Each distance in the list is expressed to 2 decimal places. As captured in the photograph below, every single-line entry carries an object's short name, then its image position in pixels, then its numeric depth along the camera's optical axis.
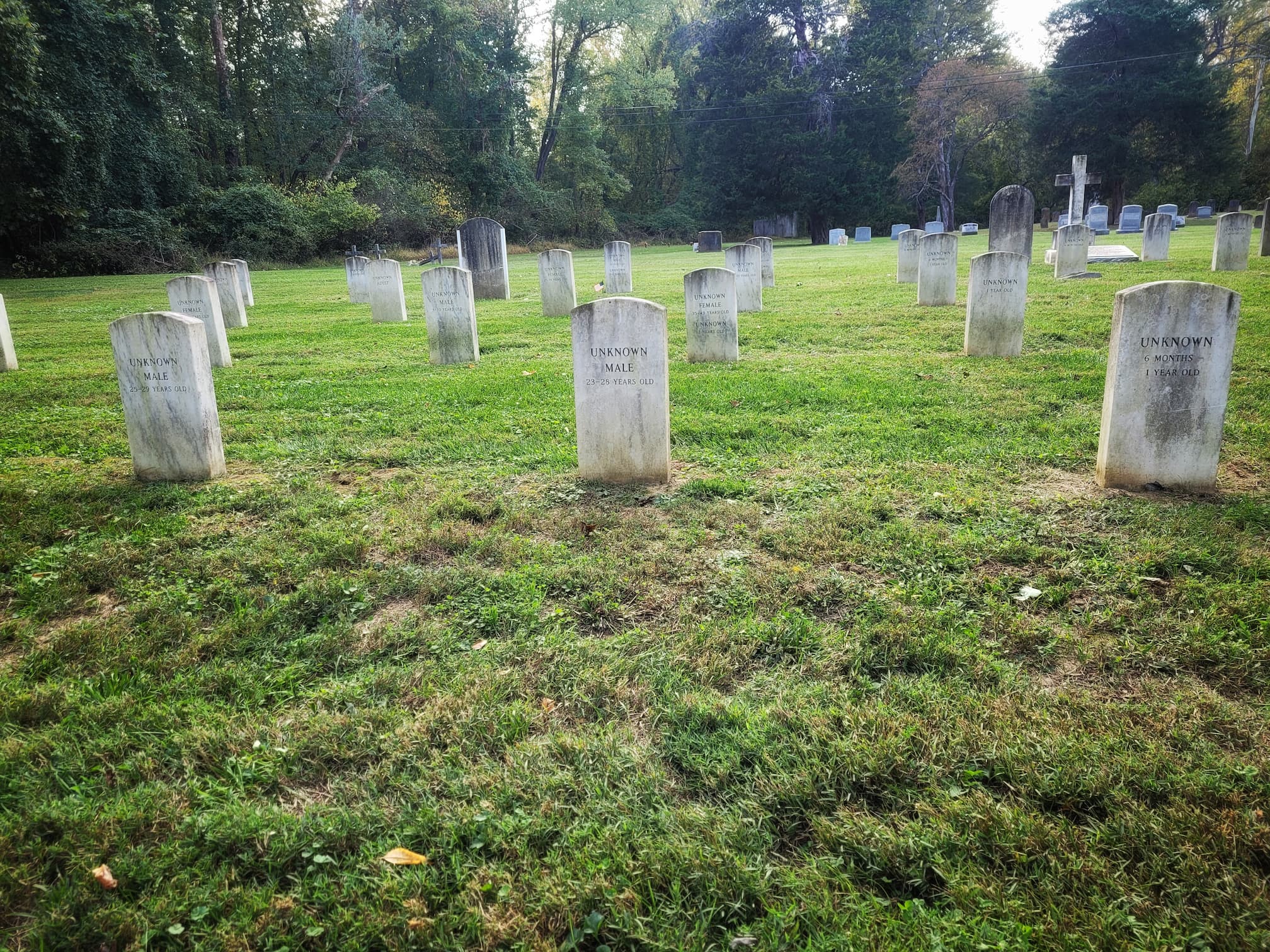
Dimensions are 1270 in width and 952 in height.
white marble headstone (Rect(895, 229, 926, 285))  16.95
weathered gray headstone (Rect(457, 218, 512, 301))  17.59
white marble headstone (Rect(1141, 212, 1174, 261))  19.25
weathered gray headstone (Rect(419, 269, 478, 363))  9.54
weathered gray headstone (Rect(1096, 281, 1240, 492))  4.47
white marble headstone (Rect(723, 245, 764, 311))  13.38
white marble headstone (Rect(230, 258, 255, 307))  16.59
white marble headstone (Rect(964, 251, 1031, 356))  8.66
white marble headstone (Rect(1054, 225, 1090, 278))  16.41
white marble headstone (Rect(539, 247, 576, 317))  14.49
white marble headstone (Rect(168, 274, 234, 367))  9.77
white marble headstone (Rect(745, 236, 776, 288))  16.78
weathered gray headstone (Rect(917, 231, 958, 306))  12.94
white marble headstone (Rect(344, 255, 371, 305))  17.55
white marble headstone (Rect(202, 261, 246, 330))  13.56
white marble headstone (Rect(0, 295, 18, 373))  9.84
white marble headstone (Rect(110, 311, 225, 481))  5.29
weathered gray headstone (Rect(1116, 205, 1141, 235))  34.38
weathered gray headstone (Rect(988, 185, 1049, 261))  17.12
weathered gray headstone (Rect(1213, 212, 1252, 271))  15.16
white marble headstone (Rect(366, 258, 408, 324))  14.30
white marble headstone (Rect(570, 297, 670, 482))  5.14
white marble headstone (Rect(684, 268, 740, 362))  8.90
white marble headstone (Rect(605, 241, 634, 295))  17.27
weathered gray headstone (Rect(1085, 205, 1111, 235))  35.06
